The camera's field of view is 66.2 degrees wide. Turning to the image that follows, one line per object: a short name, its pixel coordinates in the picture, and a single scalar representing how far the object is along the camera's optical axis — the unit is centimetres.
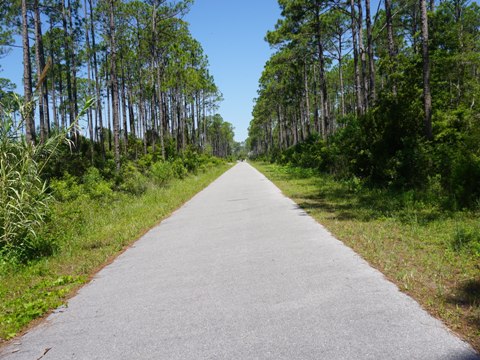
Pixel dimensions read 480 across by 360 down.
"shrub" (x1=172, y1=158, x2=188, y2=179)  2459
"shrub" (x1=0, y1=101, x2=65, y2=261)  631
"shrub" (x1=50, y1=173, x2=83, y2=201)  1241
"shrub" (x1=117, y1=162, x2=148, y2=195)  1639
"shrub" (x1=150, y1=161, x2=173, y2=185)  2014
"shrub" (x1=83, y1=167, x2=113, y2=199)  1366
